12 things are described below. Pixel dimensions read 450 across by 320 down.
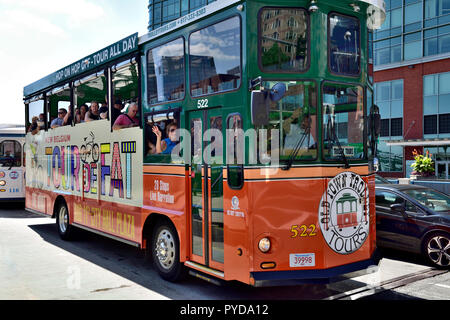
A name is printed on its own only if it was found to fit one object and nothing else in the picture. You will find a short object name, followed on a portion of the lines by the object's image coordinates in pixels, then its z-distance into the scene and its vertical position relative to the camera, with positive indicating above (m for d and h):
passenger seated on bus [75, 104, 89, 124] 9.69 +0.84
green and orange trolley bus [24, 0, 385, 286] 5.48 +0.13
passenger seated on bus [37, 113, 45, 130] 11.95 +0.82
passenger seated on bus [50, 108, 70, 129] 10.63 +0.79
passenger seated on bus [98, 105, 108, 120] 8.76 +0.78
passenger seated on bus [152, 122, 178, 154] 6.86 +0.17
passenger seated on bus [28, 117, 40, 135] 12.41 +0.72
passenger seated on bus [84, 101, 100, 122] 9.19 +0.79
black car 8.13 -1.31
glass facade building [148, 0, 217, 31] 50.15 +16.12
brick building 32.38 +4.97
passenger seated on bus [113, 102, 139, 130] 7.86 +0.57
